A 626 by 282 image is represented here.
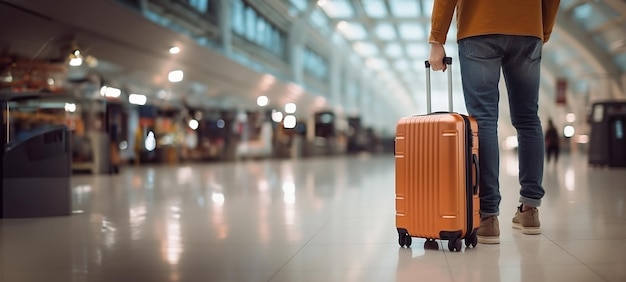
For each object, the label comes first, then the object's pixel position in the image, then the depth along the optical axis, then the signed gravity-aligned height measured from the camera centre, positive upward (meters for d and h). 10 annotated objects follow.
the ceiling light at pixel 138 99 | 18.00 +1.71
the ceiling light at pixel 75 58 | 8.81 +1.45
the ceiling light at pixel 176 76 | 19.34 +2.48
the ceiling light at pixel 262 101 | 26.28 +2.19
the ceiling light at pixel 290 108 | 34.37 +2.43
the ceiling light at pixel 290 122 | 39.58 +1.77
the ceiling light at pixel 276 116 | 33.81 +1.90
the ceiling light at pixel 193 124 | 32.16 +1.43
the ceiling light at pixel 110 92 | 14.56 +1.51
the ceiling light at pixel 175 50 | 16.50 +2.79
